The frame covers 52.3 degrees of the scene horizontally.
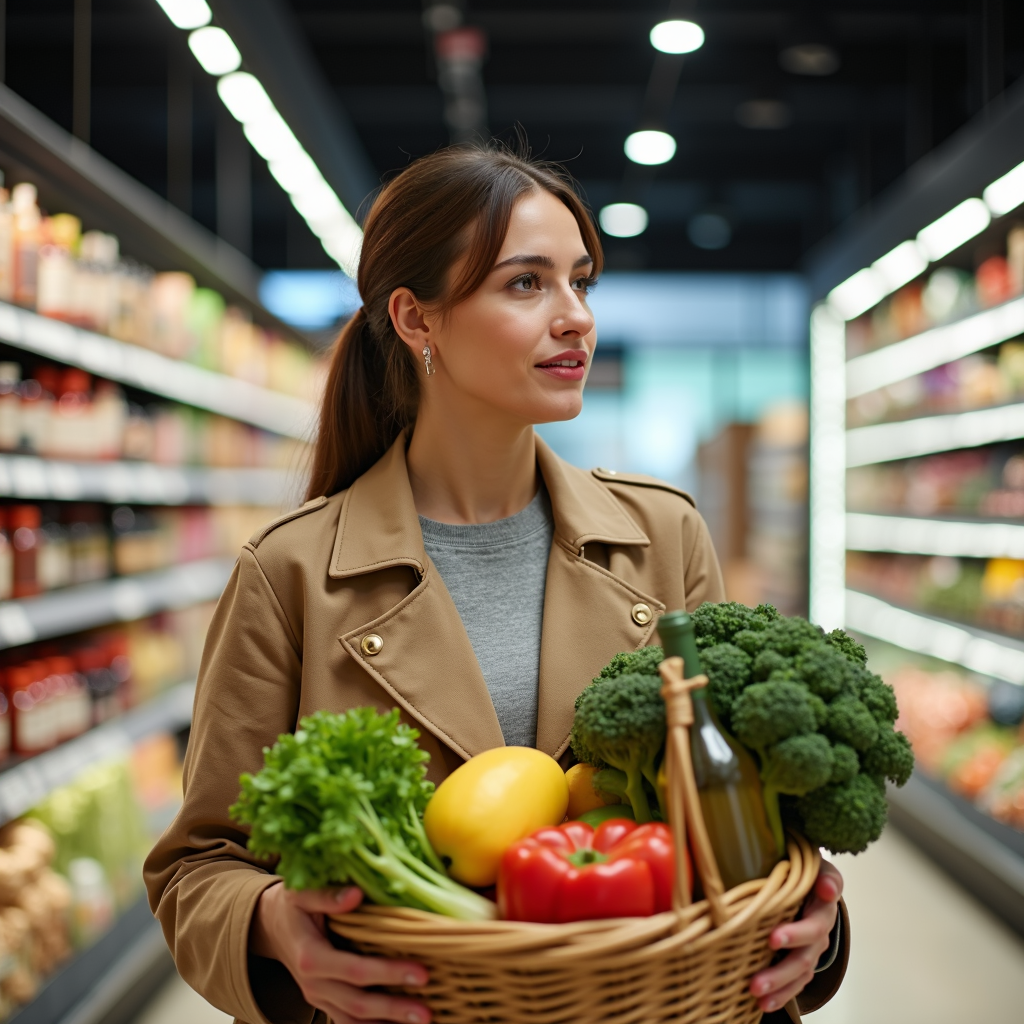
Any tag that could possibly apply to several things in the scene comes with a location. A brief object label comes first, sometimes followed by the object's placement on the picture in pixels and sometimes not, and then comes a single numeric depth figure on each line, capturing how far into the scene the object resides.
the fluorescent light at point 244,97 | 4.20
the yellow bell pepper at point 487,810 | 1.13
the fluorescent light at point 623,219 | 9.30
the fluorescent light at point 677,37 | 4.97
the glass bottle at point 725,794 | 1.09
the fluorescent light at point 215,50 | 3.85
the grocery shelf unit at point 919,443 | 4.48
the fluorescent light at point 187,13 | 3.61
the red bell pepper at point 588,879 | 1.02
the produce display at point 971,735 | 4.50
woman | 1.42
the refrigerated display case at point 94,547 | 2.94
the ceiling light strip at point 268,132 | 3.79
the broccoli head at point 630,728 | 1.15
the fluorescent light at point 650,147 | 6.81
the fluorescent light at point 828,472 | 7.65
